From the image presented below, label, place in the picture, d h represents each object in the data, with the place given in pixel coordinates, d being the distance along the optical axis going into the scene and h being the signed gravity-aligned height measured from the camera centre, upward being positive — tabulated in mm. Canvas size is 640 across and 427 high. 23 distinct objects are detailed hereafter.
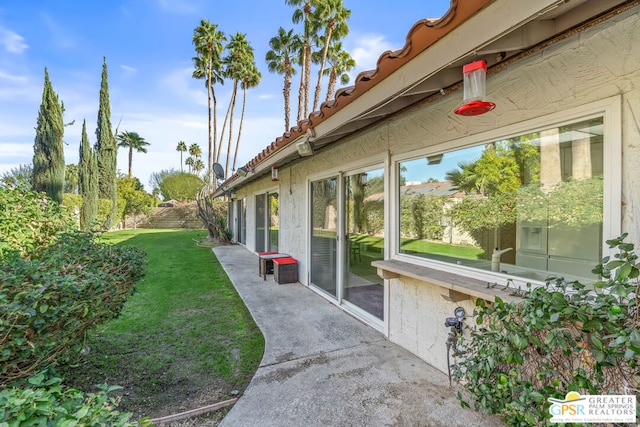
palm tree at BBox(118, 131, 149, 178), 44219 +10760
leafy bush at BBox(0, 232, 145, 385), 1883 -644
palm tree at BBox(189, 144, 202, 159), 50750 +10795
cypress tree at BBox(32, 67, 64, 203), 17547 +4007
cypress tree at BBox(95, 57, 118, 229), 24891 +5070
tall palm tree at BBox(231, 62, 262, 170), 24875 +11415
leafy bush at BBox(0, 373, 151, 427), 1148 -790
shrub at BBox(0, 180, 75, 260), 3365 -55
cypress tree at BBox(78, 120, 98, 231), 22703 +2597
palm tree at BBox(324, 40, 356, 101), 18916 +9683
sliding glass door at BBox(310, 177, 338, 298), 5609 -400
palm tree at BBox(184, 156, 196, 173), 52650 +9158
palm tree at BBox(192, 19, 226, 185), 23031 +12925
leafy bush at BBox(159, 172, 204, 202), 36406 +3461
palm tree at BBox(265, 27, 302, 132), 19203 +10458
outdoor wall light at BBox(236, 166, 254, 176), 8299 +1206
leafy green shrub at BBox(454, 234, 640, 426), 1428 -728
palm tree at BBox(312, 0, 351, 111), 16500 +10953
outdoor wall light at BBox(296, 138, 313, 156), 4443 +988
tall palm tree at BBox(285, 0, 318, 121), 16906 +10193
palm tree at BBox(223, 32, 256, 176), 23797 +12500
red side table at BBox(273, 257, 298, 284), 6922 -1334
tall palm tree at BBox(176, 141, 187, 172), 52438 +11791
